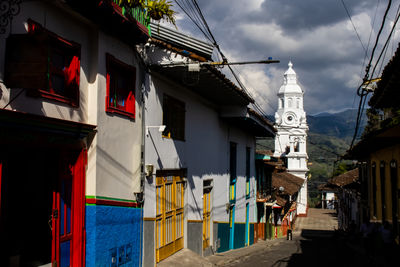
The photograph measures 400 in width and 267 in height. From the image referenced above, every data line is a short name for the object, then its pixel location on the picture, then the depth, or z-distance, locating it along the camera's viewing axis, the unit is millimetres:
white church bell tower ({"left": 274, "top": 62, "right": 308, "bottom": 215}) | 62531
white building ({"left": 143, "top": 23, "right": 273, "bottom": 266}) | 9891
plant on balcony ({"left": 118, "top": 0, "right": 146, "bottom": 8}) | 8069
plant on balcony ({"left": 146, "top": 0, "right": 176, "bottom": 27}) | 8767
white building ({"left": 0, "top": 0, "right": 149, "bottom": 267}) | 5863
